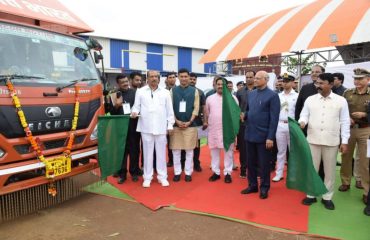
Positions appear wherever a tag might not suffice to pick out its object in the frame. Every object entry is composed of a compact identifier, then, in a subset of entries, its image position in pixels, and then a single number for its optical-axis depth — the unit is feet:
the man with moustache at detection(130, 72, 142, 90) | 20.31
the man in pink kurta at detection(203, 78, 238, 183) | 18.49
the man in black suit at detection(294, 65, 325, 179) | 17.05
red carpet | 13.58
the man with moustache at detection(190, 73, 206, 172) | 19.88
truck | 12.28
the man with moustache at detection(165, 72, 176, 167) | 21.58
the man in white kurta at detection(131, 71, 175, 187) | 17.40
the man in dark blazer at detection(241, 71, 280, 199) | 15.29
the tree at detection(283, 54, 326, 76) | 41.88
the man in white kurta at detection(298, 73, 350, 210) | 14.12
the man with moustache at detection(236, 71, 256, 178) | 19.83
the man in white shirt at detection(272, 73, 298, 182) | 18.39
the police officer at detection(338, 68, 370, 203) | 15.17
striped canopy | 35.50
